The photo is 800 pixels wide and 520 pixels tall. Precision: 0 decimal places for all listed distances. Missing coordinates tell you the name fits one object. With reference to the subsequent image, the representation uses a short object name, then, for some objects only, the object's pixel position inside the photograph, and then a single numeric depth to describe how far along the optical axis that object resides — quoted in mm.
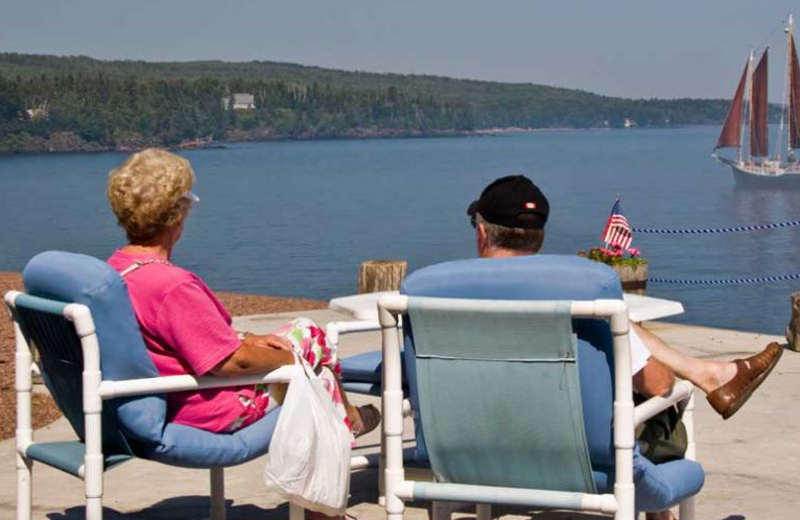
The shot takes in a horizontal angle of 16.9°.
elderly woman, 7068
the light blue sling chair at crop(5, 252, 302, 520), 6886
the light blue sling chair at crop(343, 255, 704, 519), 6162
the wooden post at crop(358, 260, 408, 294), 21392
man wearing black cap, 6883
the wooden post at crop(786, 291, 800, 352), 15374
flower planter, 24865
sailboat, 140978
